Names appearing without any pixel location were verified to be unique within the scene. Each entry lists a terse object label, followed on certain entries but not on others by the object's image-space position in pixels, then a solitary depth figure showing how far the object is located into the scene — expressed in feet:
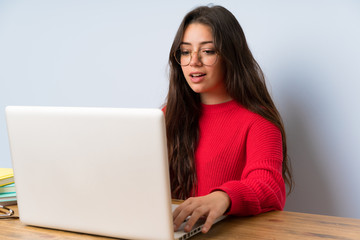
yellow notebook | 4.97
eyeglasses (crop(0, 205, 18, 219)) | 4.34
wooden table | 3.54
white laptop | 3.23
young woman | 5.35
